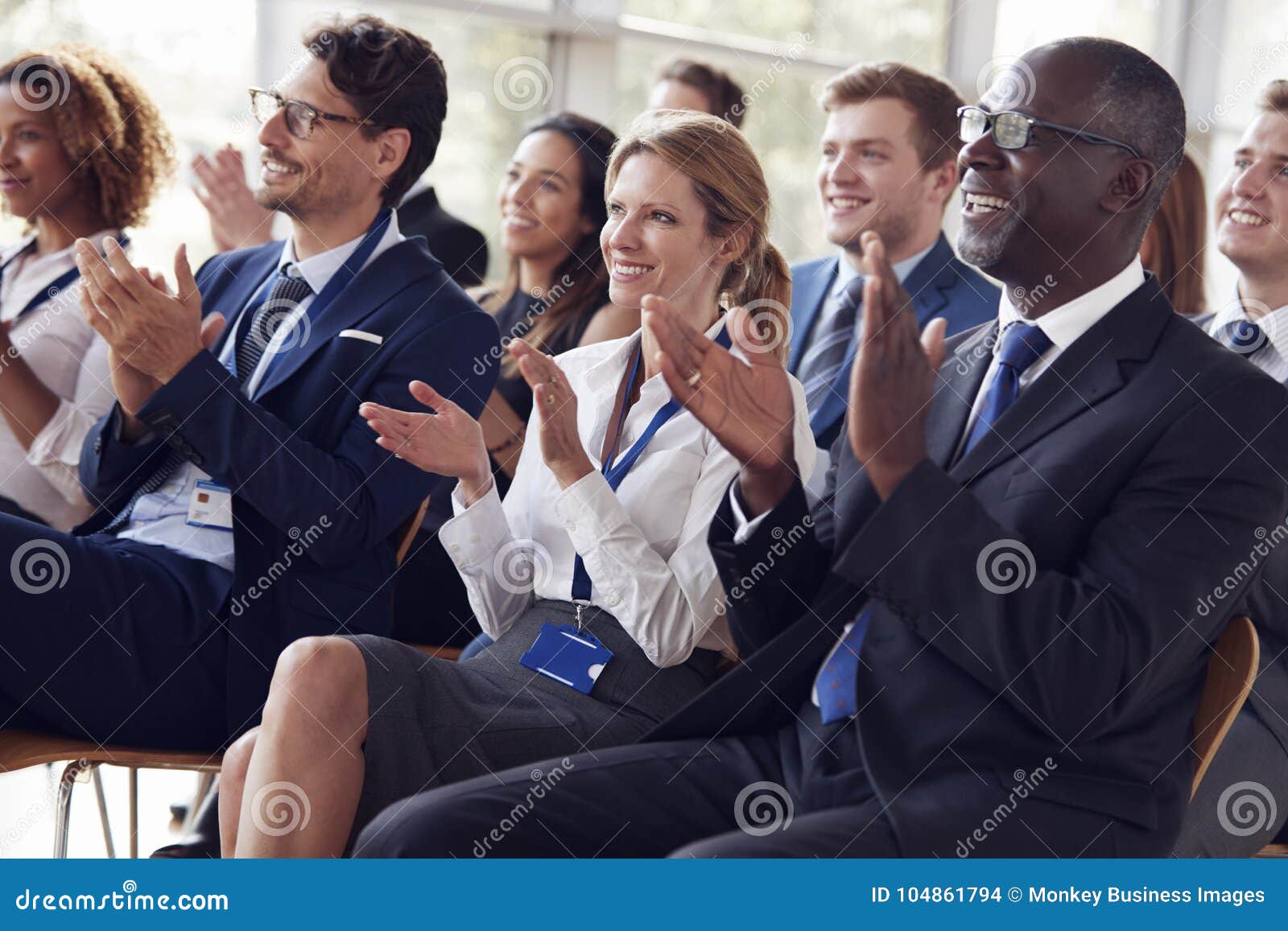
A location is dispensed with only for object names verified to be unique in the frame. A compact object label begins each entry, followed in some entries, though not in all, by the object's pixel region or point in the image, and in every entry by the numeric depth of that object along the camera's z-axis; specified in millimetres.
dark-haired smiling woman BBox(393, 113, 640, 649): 6176
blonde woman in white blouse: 3512
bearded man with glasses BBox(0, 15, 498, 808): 4254
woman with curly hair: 5383
